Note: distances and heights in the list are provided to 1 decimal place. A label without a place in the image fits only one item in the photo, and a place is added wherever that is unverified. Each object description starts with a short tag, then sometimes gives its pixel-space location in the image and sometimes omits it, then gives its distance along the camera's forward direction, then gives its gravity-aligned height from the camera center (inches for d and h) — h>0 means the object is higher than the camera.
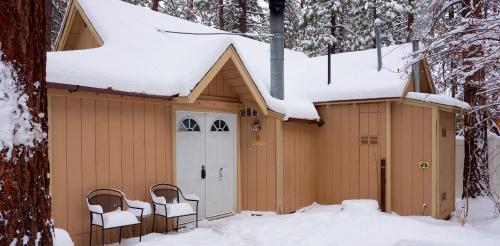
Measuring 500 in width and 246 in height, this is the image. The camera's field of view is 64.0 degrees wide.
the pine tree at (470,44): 203.5 +44.3
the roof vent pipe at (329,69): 405.4 +55.9
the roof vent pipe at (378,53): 392.2 +69.3
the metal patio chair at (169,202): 263.1 -53.2
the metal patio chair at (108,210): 227.8 -51.5
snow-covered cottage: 238.5 -1.0
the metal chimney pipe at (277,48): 371.9 +72.6
